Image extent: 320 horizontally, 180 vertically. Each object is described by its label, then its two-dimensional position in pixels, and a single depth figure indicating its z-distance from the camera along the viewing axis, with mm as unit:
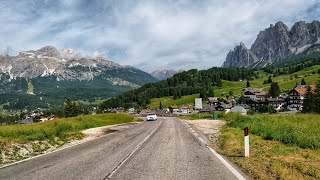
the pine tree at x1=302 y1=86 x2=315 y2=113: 65623
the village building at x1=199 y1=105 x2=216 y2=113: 128443
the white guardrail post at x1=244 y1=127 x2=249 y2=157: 10284
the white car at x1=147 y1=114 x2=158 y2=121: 57700
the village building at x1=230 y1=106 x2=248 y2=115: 110987
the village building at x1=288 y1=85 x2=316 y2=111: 122607
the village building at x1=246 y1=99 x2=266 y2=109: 129446
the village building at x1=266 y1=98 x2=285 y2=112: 133206
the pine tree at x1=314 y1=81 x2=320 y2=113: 61948
